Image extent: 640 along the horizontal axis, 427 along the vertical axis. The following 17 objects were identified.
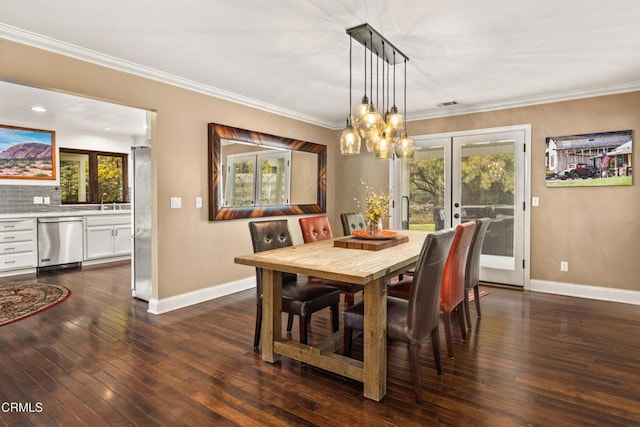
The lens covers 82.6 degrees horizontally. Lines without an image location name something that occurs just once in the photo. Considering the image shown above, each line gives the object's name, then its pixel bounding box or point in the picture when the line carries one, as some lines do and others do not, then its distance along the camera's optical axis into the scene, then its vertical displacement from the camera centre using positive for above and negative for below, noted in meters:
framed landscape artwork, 5.75 +0.87
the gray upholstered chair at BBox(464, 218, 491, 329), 3.20 -0.50
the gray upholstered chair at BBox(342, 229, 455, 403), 2.10 -0.66
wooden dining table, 2.14 -0.57
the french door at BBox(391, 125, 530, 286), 4.71 +0.21
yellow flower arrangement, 3.12 -0.08
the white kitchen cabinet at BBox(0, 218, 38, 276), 5.34 -0.57
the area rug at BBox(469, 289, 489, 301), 4.27 -1.09
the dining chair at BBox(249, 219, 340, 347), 2.72 -0.68
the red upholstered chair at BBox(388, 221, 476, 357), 2.64 -0.53
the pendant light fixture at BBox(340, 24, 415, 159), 2.64 +0.62
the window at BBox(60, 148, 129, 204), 6.68 +0.57
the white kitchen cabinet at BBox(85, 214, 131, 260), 6.25 -0.54
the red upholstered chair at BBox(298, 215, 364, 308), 3.23 -0.27
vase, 3.16 -0.19
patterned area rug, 3.65 -1.07
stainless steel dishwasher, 5.74 -0.58
